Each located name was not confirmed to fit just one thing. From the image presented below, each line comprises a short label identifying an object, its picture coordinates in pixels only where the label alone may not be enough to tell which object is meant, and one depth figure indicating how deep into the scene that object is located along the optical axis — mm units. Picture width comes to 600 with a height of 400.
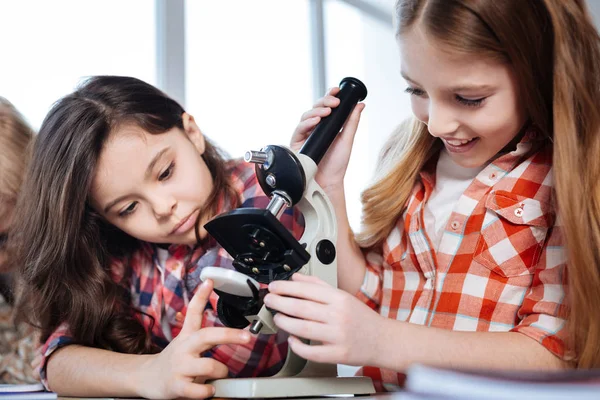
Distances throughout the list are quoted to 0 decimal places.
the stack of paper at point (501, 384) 436
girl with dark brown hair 1212
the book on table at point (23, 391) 920
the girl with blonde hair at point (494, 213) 854
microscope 842
